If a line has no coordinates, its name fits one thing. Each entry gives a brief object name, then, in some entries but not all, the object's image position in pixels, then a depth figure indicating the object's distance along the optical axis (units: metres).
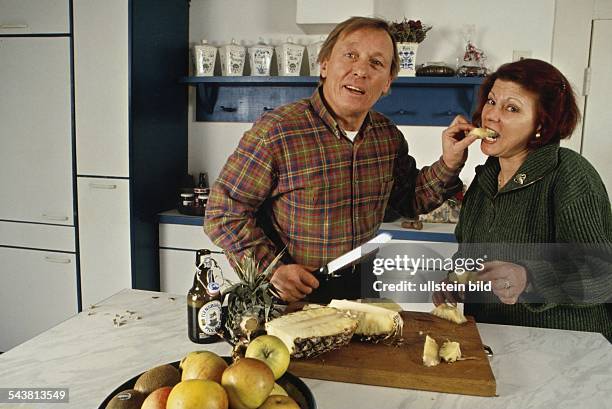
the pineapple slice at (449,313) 1.23
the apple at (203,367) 0.78
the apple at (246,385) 0.73
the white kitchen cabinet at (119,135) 2.69
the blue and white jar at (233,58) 2.97
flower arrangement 2.71
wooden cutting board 0.98
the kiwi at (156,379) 0.80
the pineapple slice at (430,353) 1.03
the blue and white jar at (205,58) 2.99
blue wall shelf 2.87
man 1.57
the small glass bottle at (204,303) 1.16
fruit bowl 0.81
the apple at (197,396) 0.68
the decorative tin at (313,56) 2.87
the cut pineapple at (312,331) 1.02
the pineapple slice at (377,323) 1.12
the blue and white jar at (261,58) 2.95
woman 1.25
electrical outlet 2.85
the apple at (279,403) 0.74
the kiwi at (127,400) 0.75
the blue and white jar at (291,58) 2.88
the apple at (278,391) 0.78
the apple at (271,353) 0.84
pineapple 1.10
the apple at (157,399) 0.72
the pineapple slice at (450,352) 1.04
